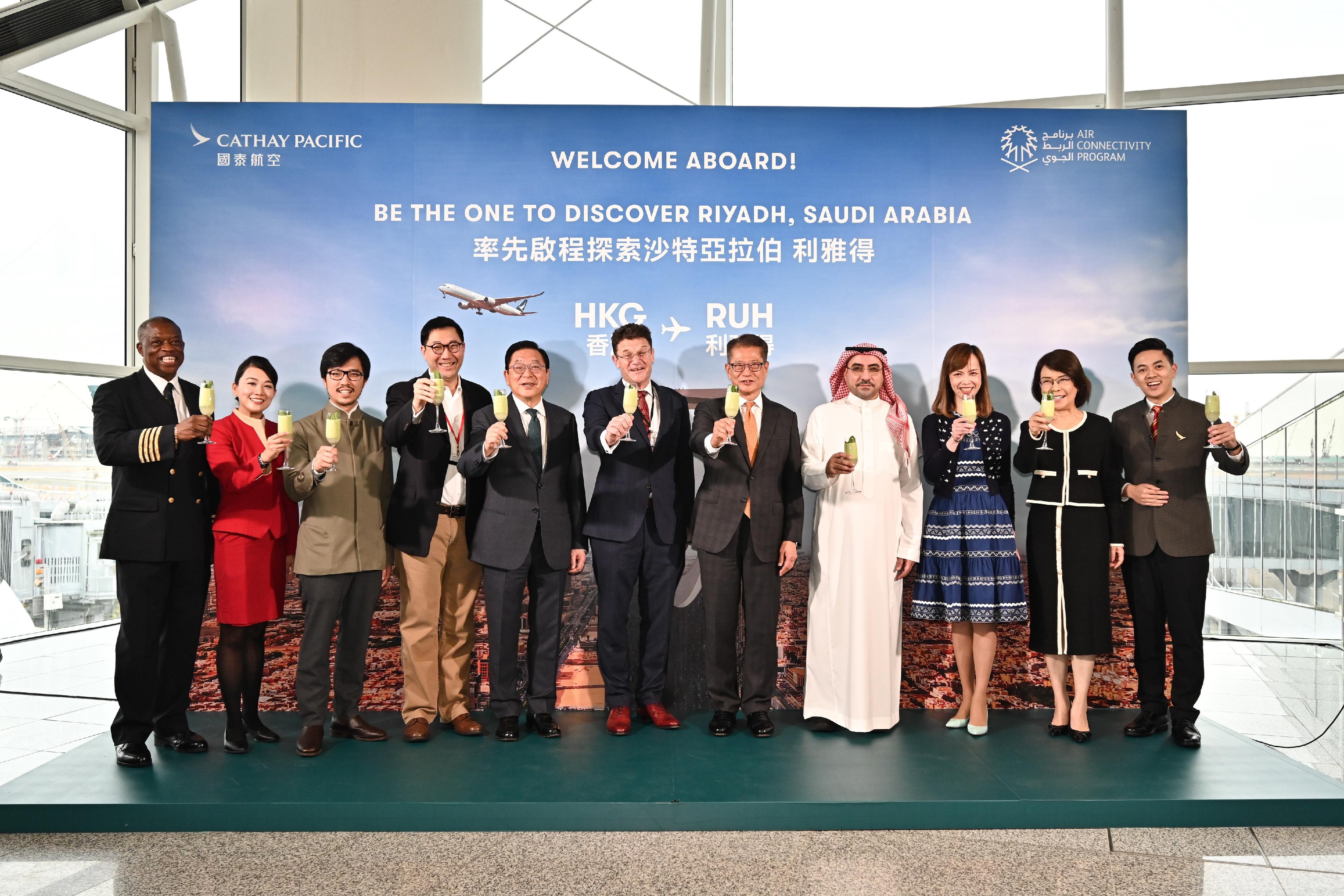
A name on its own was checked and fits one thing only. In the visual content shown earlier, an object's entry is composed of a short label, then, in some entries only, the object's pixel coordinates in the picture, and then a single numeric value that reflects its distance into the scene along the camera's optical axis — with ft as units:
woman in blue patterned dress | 12.86
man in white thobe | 13.15
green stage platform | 10.34
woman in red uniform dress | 11.84
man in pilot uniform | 11.38
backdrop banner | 14.74
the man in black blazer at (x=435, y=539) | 12.60
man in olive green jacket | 12.05
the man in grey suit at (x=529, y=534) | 12.50
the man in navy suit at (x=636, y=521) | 12.87
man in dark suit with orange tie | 12.93
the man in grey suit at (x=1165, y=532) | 12.82
